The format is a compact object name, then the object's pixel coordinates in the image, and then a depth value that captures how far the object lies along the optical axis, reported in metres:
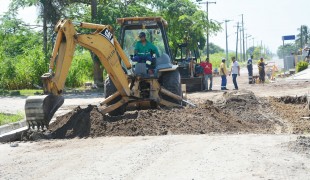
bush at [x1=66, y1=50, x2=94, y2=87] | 35.97
